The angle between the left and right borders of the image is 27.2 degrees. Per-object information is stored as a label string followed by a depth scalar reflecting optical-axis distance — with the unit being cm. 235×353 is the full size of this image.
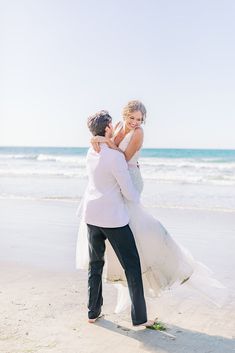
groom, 384
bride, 393
